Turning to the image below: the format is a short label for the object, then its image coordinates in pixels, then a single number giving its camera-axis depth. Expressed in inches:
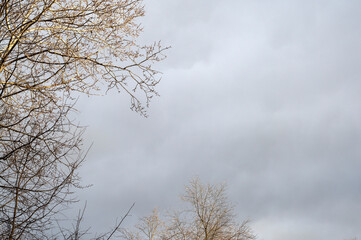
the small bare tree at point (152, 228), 1043.8
